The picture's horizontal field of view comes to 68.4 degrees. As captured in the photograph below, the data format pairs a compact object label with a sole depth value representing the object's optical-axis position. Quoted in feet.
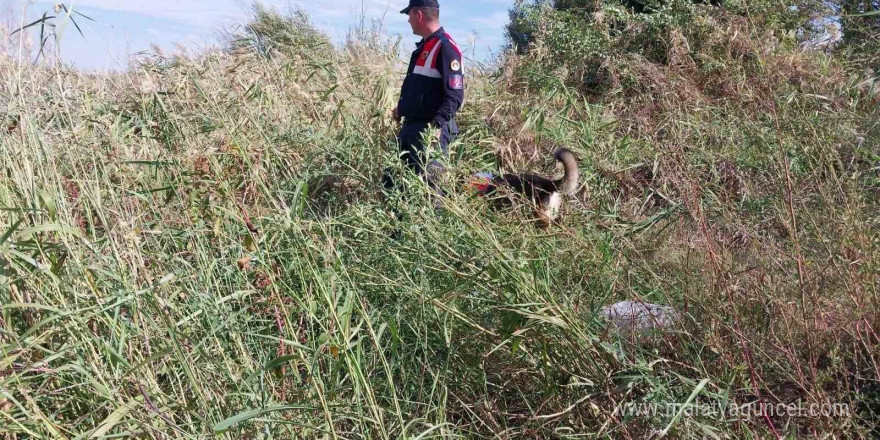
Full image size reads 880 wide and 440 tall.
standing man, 14.23
